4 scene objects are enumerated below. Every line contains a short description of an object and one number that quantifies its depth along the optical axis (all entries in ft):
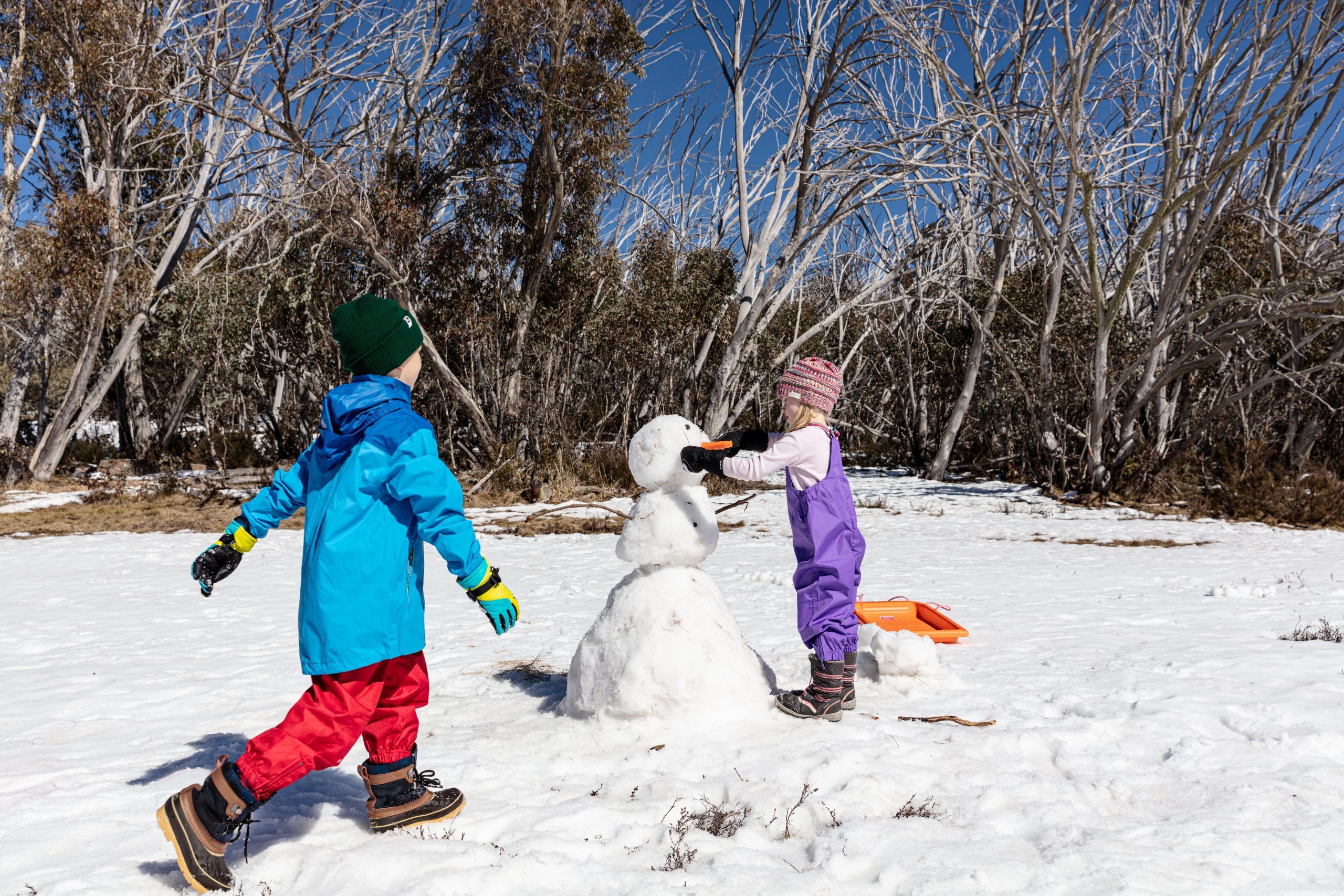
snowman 10.02
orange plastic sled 15.35
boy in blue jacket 7.02
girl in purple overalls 10.58
